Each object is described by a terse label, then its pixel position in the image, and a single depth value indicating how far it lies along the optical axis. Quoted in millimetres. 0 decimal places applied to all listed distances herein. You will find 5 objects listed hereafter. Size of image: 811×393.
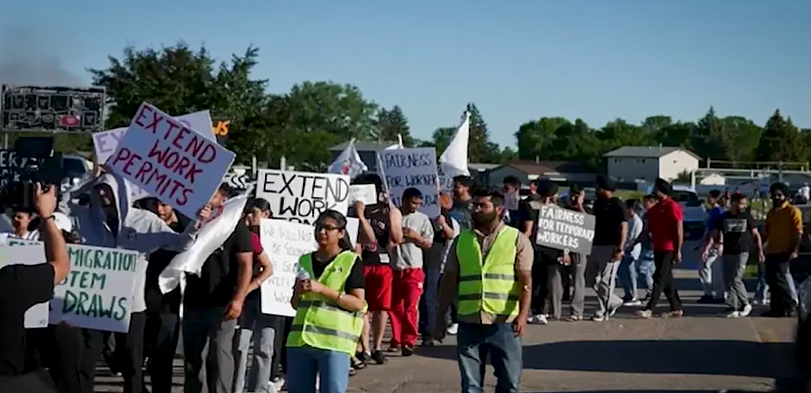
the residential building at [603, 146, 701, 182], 129000
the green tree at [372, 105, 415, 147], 137125
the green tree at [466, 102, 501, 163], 143625
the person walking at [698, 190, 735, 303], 17891
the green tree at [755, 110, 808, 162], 109812
